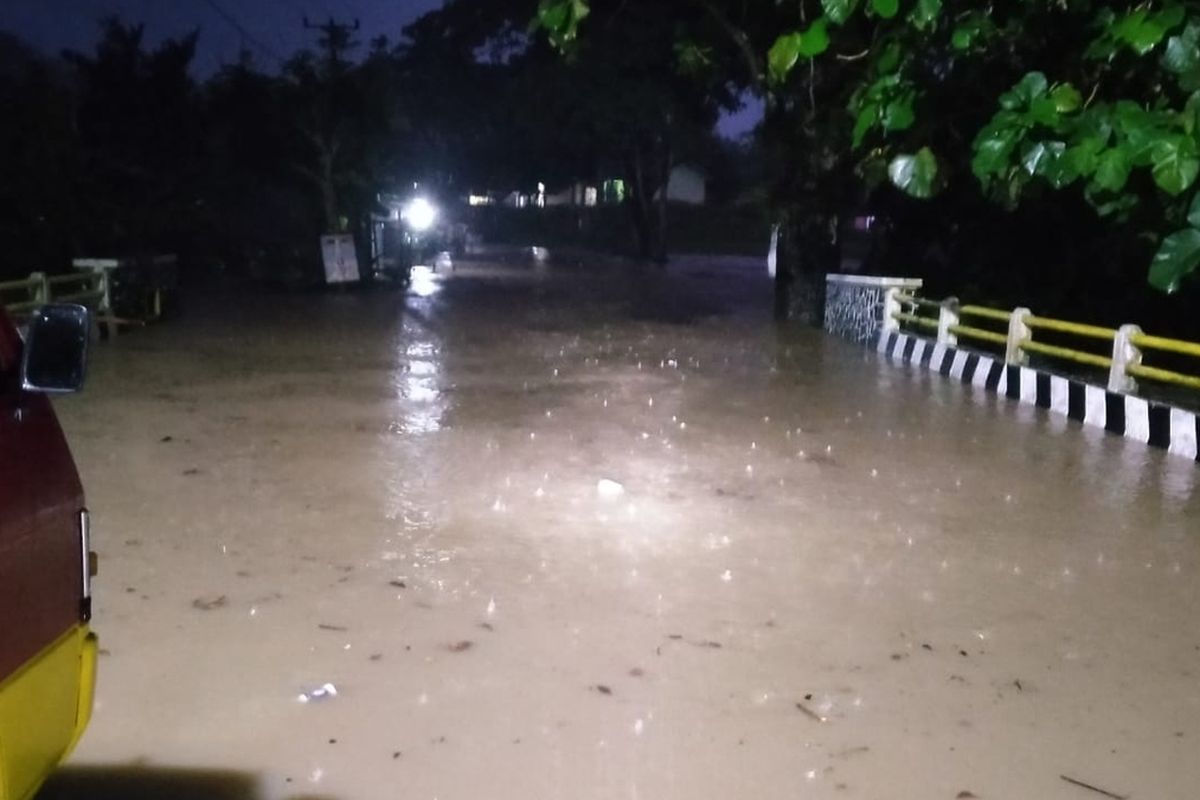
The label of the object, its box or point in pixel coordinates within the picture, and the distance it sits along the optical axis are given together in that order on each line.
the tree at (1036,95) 5.77
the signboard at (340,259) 24.77
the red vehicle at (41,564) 2.71
